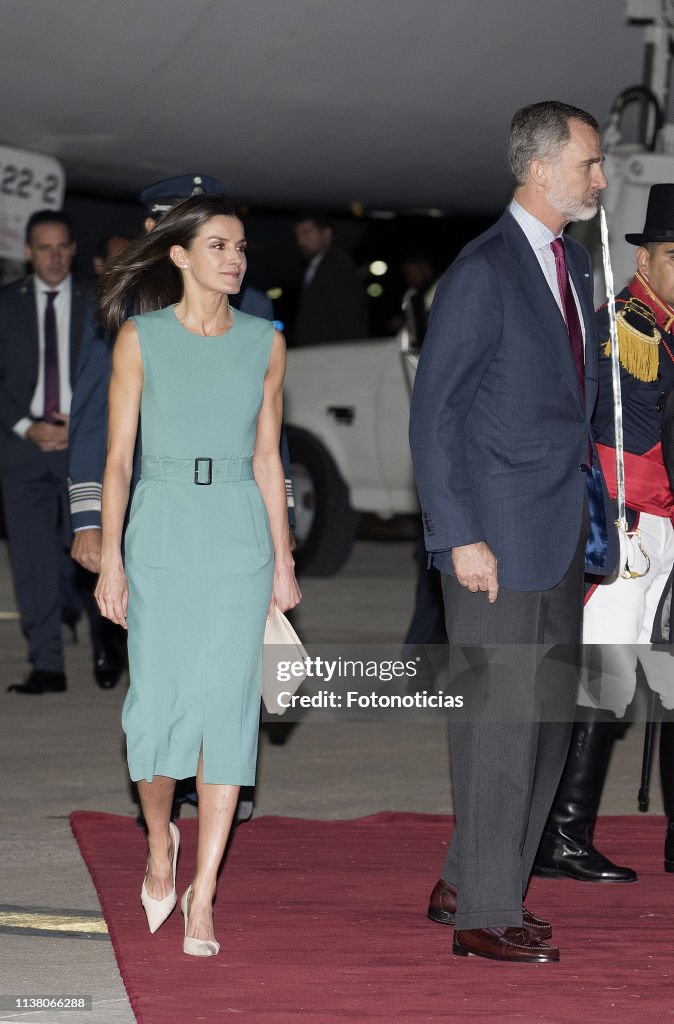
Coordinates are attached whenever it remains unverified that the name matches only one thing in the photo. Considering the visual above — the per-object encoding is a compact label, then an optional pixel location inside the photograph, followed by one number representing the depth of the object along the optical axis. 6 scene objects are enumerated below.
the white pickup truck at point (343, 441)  22.18
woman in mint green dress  8.26
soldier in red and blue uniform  9.86
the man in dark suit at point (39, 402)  15.25
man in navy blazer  7.99
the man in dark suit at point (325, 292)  22.02
